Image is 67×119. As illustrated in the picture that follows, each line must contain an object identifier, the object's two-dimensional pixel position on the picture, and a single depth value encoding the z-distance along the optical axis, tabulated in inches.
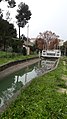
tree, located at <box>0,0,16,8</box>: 433.4
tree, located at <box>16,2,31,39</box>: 831.5
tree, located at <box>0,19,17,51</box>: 551.7
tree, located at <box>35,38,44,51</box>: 1188.8
